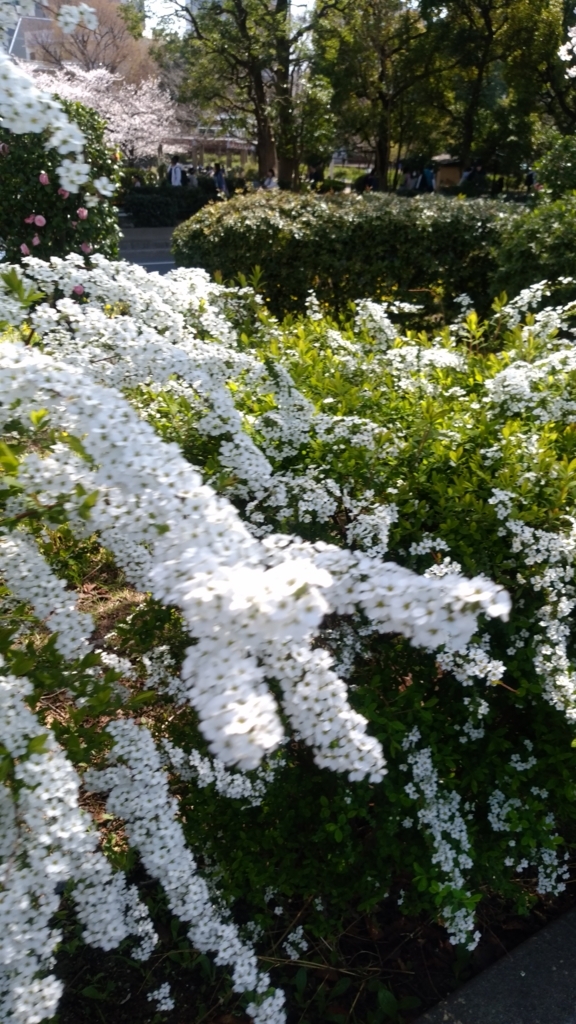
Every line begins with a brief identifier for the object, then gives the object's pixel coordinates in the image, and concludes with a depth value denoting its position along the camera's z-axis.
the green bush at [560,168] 7.69
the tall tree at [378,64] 19.72
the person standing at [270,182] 19.03
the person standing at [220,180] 24.12
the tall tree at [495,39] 21.03
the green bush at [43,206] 7.02
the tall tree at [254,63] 17.94
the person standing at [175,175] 23.94
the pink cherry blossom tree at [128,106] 24.53
